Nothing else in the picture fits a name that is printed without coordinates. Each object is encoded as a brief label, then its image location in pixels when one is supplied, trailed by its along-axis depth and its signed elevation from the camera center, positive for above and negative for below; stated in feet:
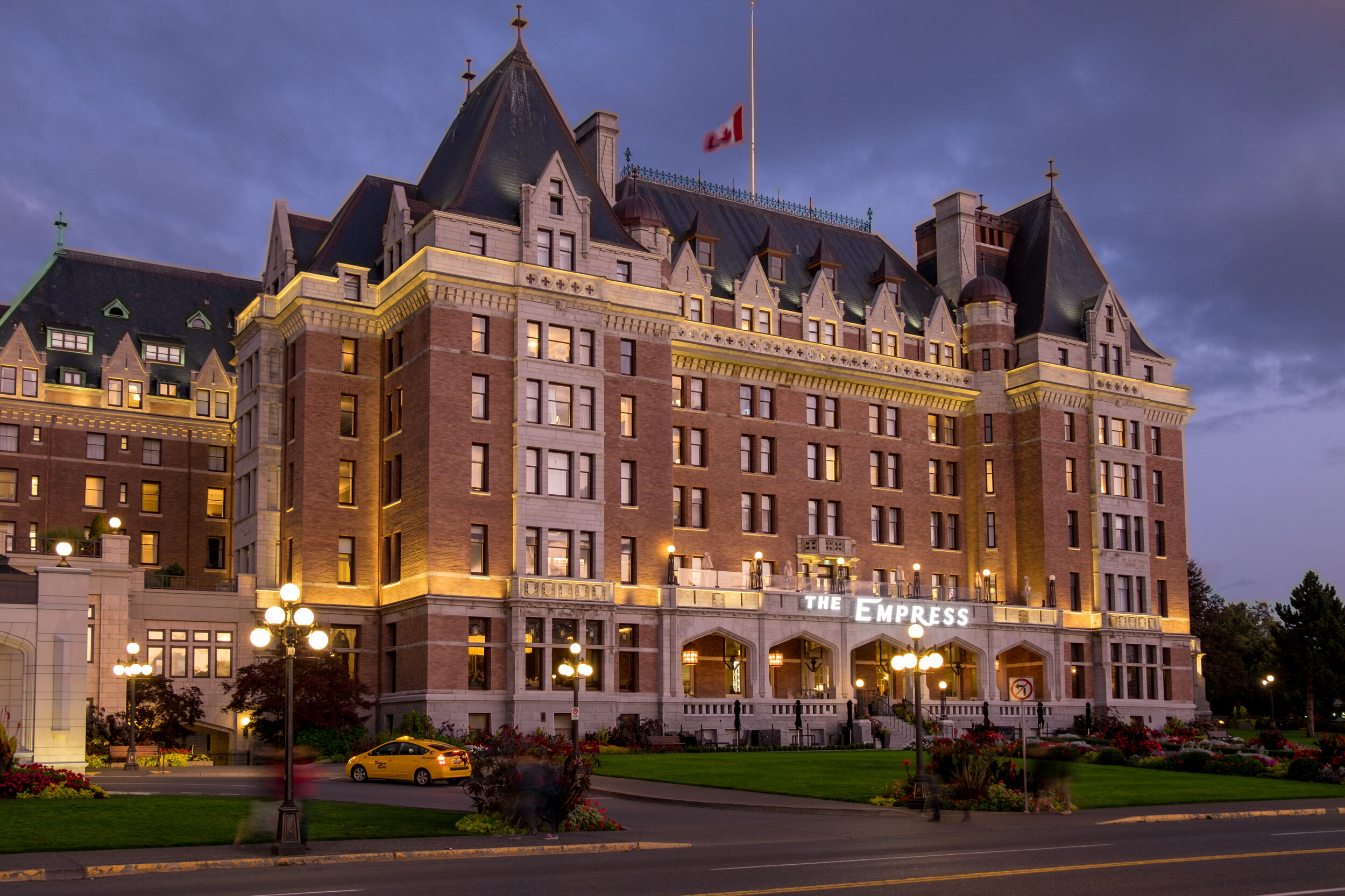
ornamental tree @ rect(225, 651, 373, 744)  182.70 -8.48
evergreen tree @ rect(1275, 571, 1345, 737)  307.37 -4.22
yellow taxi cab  140.26 -13.03
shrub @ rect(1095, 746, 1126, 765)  173.99 -16.16
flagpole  275.39 +94.86
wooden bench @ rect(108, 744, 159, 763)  179.11 -15.52
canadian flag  253.85 +84.28
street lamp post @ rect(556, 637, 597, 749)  144.66 -4.39
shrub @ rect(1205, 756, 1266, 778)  156.76 -15.76
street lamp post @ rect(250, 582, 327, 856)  80.74 -0.91
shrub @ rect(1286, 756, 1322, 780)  150.71 -15.42
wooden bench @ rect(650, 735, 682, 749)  201.05 -15.92
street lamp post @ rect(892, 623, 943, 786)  115.85 -3.41
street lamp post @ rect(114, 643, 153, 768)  164.86 -5.23
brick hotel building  206.80 +28.69
